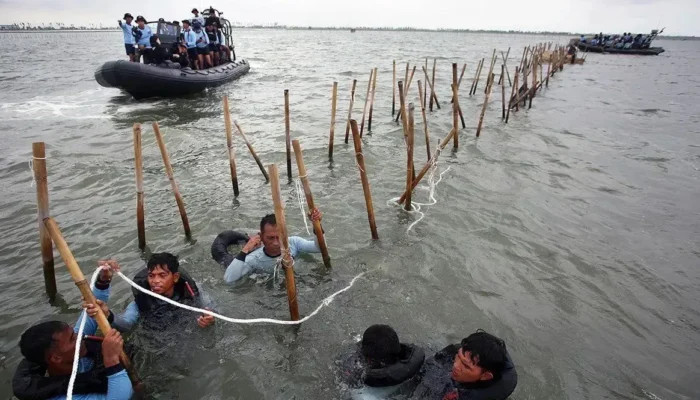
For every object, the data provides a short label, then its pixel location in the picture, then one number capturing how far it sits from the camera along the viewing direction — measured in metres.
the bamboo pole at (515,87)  13.40
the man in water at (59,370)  2.98
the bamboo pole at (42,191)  3.73
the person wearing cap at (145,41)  16.75
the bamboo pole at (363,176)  5.52
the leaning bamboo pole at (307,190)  4.57
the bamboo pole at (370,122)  12.48
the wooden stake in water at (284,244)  3.59
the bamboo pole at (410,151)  6.08
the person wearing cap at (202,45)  18.89
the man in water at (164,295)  4.06
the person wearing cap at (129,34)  15.74
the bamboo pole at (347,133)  10.79
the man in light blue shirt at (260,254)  4.89
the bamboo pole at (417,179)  6.95
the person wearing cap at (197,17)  19.65
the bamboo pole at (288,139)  7.92
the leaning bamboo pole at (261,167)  8.26
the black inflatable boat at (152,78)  15.46
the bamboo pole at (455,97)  9.08
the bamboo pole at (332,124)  8.83
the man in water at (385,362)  3.38
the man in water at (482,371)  3.12
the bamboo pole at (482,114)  11.53
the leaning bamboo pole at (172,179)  5.62
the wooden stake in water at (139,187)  4.89
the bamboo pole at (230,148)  7.16
